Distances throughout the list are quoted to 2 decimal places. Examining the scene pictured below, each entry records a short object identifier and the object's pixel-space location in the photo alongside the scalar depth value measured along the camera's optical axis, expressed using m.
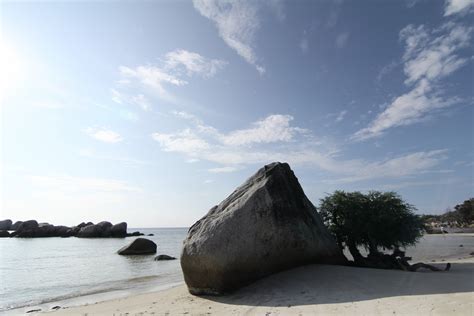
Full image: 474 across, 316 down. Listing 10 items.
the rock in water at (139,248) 41.53
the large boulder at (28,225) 85.48
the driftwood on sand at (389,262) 15.23
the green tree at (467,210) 74.50
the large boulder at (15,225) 114.46
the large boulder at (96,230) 84.50
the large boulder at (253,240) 12.10
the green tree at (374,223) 16.98
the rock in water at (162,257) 34.48
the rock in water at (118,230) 87.31
